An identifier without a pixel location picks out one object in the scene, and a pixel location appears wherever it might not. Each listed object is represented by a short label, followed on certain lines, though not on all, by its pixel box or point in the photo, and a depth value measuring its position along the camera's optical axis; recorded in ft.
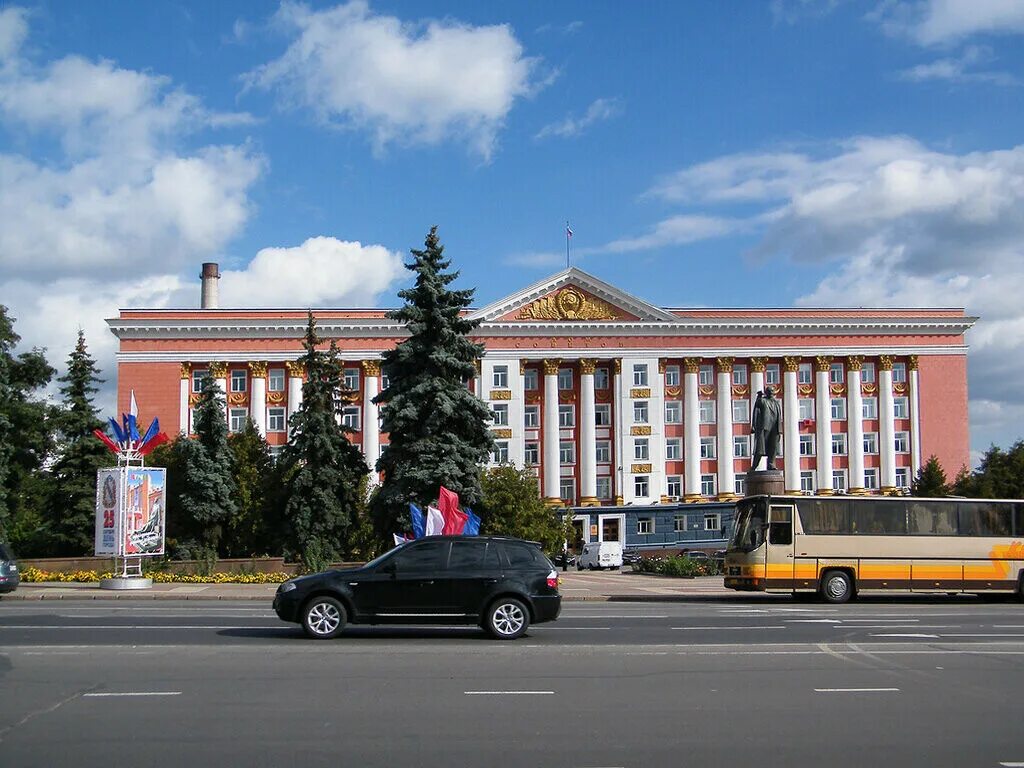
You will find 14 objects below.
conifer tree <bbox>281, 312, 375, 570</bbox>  147.95
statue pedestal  116.06
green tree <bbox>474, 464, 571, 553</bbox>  179.01
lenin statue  129.70
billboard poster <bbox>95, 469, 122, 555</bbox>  106.52
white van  216.95
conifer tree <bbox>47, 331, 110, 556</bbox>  155.84
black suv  55.67
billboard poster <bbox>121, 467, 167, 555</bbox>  107.65
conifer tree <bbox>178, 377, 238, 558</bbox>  155.63
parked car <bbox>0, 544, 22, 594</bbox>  89.86
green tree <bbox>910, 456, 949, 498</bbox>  229.25
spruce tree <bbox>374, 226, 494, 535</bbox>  130.11
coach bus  96.68
